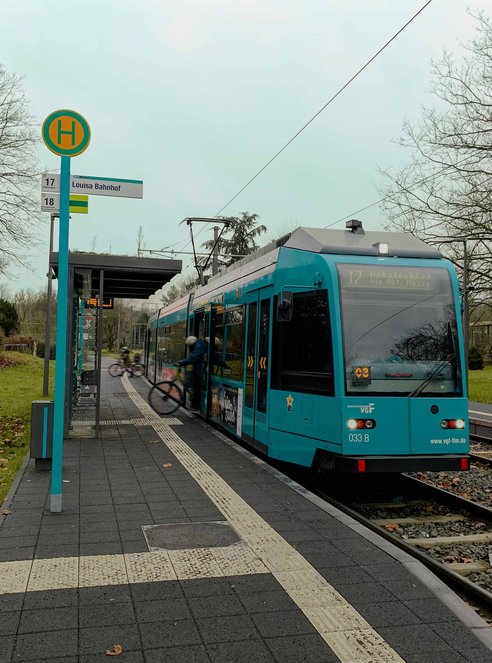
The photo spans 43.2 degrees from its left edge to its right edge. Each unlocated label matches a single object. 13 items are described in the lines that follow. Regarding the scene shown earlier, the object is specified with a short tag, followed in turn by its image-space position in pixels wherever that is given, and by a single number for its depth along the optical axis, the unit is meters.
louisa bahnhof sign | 6.80
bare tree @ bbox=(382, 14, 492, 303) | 19.73
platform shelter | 10.80
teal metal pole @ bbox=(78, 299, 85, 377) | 13.16
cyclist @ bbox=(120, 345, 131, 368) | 23.53
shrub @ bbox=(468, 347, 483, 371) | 46.41
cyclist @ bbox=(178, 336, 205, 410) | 12.16
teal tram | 6.77
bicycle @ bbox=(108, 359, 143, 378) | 22.95
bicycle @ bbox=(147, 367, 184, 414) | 13.17
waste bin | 7.55
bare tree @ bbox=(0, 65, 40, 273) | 21.53
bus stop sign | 5.81
